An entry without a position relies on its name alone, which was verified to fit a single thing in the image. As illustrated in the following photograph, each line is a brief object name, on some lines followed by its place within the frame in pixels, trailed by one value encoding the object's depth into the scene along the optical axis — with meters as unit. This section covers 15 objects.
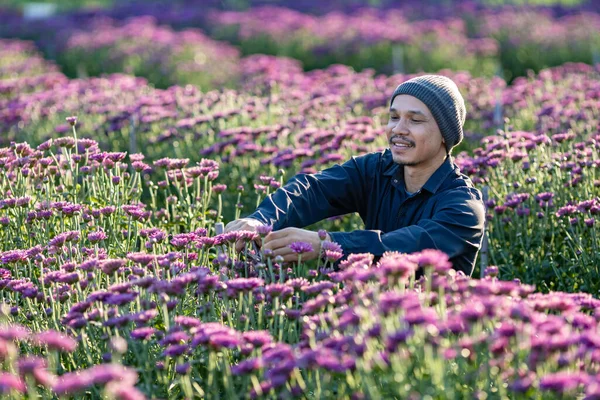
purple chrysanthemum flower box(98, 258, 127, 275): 6.17
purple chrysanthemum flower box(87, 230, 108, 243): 7.27
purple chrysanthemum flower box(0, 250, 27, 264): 7.07
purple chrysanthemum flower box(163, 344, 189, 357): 5.27
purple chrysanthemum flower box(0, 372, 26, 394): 4.16
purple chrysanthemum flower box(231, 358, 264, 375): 4.94
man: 7.25
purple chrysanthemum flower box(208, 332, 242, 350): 5.03
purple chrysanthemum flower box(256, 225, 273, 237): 6.83
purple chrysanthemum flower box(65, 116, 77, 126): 9.05
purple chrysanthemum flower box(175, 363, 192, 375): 5.20
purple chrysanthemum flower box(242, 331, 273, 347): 5.24
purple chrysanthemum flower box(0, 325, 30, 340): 4.57
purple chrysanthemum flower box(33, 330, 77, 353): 4.67
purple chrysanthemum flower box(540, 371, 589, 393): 4.18
